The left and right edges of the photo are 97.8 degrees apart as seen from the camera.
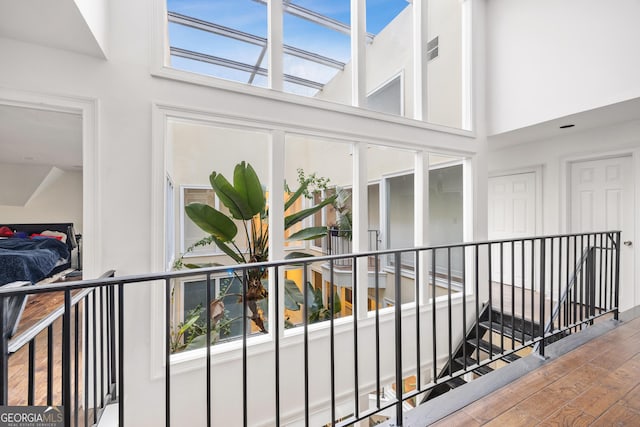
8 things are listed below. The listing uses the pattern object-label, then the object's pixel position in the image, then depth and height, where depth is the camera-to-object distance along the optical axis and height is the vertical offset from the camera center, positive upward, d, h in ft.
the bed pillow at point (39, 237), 10.70 -0.82
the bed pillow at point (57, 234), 10.50 -0.72
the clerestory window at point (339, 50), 7.71 +5.48
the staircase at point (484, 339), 10.41 -5.04
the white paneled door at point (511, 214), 13.56 +0.01
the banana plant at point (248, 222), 7.15 -0.20
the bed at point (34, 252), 8.07 -1.20
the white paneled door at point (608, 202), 10.60 +0.48
